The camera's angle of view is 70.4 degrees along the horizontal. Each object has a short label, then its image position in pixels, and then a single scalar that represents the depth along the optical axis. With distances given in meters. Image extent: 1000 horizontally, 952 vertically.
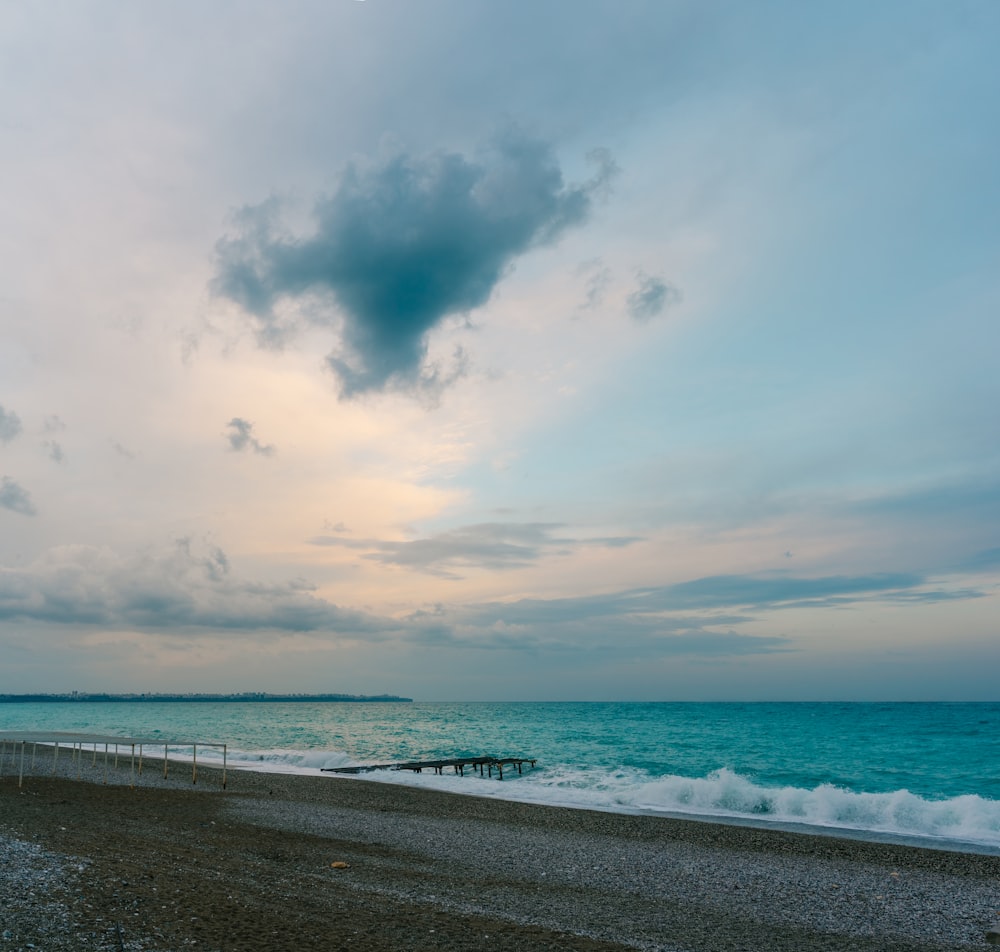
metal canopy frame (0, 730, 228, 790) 26.66
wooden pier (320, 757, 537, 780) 39.09
